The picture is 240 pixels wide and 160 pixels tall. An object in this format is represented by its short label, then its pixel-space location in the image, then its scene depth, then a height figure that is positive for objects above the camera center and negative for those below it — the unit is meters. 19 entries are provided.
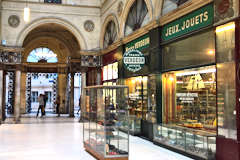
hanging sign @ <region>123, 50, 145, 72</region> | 10.30 +0.96
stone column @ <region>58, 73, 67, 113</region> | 24.52 +0.19
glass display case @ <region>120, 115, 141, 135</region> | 12.02 -1.36
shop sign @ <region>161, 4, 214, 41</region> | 7.83 +1.78
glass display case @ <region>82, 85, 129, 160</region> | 7.31 -0.75
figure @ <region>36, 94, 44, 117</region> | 20.84 -0.77
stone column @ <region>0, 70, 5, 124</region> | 16.31 -0.22
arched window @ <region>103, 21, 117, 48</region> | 16.00 +2.81
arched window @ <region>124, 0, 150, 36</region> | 12.10 +2.85
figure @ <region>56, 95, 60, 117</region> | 22.57 -1.01
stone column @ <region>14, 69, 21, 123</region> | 16.97 -0.59
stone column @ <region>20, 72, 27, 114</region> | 24.00 -0.18
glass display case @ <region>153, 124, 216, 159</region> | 7.32 -1.28
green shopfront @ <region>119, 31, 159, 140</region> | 10.64 +0.17
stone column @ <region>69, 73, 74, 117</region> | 21.11 -1.08
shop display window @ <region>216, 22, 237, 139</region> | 6.83 +0.18
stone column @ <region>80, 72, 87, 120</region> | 18.34 +0.59
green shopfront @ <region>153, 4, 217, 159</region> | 7.82 +0.08
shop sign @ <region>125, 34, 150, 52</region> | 11.70 +1.76
